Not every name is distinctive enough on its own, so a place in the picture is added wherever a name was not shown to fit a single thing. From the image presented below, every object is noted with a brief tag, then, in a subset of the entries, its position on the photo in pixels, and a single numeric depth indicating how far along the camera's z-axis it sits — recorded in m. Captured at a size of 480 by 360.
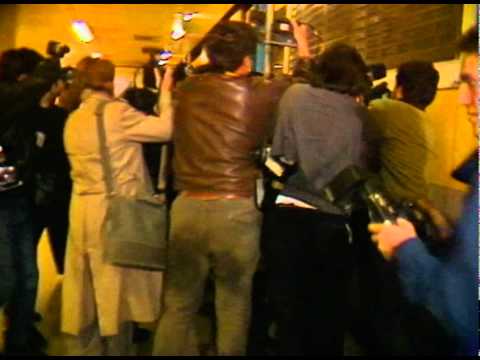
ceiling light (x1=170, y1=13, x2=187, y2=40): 7.03
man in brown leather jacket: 2.45
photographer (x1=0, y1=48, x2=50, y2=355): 2.84
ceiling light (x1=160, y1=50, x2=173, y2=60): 3.50
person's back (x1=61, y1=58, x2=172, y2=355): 2.71
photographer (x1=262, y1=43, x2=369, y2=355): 2.38
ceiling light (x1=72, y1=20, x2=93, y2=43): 8.81
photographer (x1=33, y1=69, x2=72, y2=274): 3.11
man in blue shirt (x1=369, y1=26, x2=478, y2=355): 1.26
